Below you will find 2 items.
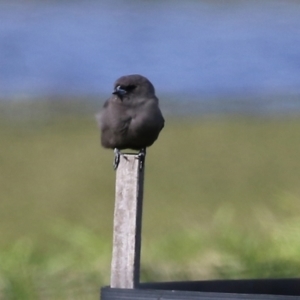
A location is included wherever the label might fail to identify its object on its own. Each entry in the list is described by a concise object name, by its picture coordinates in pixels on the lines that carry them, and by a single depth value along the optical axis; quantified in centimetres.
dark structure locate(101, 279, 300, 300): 635
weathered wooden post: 695
